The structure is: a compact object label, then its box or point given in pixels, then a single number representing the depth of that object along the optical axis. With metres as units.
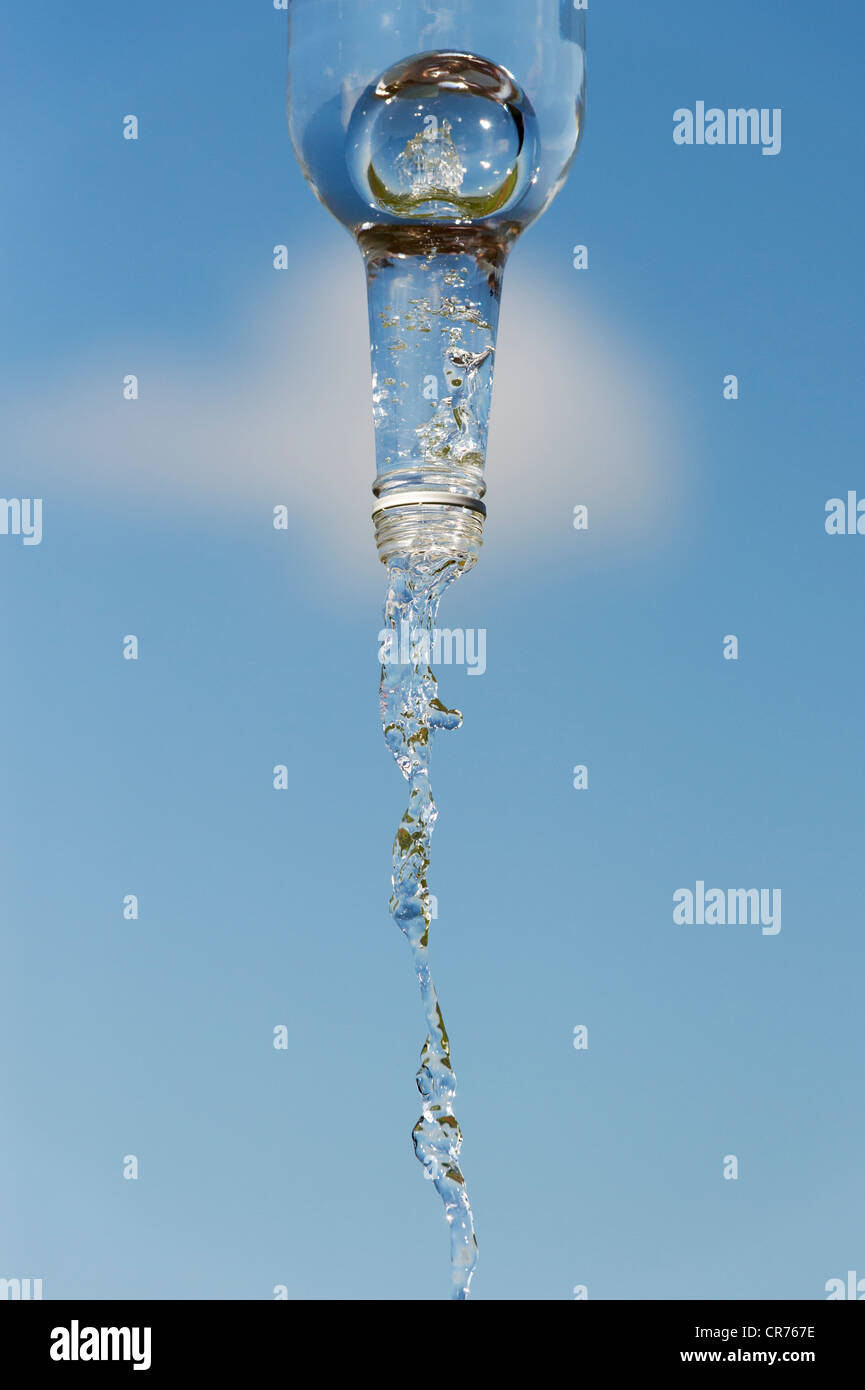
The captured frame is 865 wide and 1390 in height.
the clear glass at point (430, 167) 0.81
